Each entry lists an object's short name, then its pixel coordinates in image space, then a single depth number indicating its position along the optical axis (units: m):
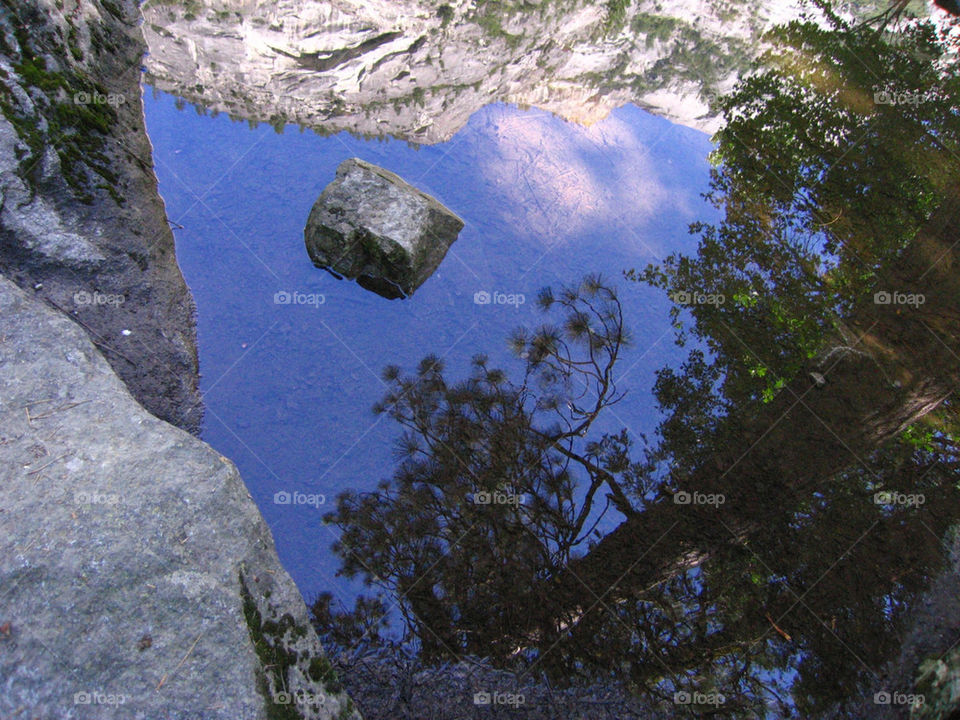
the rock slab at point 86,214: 2.79
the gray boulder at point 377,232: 3.36
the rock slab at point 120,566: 1.81
